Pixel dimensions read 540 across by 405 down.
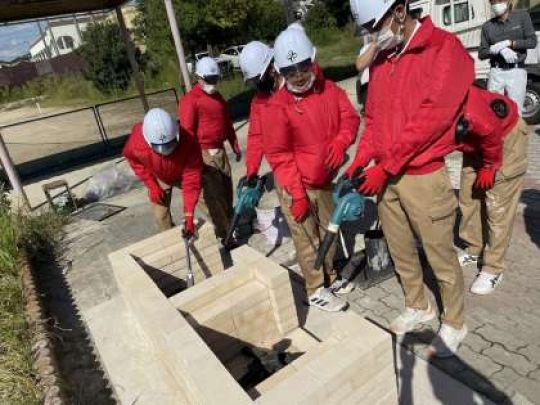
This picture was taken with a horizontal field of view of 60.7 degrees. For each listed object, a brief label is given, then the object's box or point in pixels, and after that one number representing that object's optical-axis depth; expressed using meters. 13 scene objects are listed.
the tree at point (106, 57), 23.41
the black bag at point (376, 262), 3.81
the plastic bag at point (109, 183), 7.98
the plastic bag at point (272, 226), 5.05
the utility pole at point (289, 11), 9.18
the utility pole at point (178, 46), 8.19
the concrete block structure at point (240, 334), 2.05
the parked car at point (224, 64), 20.56
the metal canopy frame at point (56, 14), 7.53
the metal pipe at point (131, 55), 9.55
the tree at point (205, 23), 20.53
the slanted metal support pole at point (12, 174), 7.44
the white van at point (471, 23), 6.88
